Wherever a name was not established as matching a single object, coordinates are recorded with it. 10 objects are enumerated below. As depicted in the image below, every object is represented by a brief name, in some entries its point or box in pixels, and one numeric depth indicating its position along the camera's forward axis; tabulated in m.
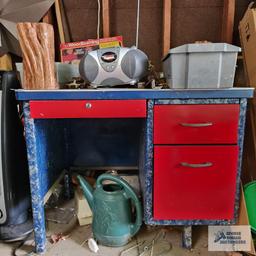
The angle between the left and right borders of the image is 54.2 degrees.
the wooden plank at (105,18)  1.51
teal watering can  1.14
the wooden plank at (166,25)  1.48
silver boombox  1.09
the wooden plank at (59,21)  1.53
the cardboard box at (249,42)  1.27
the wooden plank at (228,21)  1.45
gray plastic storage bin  0.92
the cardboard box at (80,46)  1.55
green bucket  1.15
